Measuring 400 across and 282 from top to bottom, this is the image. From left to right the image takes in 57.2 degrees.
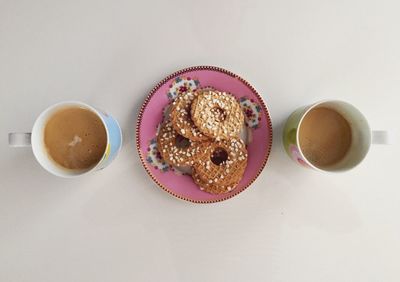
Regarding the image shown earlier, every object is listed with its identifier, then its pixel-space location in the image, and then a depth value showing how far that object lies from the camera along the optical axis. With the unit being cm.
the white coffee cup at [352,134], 78
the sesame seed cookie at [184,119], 79
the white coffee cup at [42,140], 76
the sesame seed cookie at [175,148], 82
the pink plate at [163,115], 87
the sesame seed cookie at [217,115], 78
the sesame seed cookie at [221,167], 83
